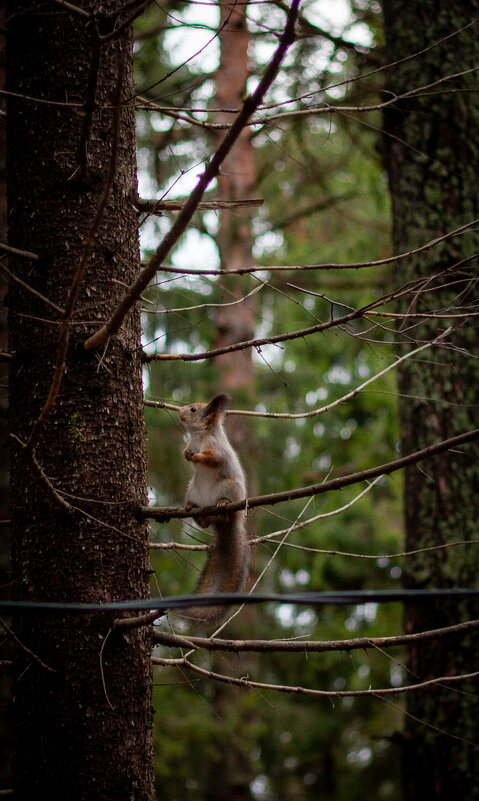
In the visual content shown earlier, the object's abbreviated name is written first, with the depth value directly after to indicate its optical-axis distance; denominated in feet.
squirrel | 24.99
